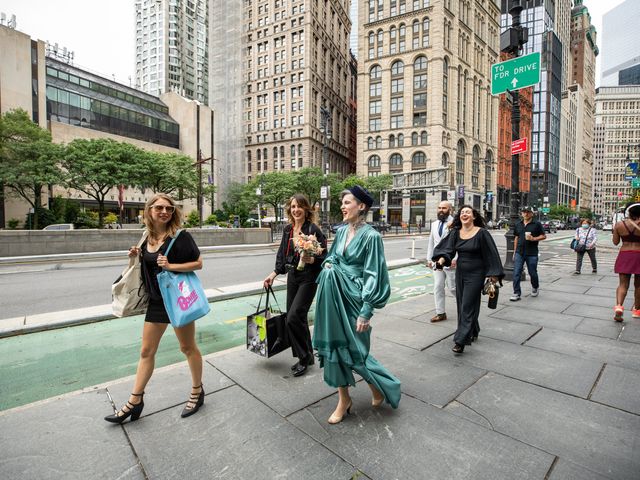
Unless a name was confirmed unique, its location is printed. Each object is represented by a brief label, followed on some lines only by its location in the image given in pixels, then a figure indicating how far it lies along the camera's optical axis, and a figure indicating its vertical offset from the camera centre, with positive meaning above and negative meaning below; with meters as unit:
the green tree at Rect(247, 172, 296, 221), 46.19 +4.75
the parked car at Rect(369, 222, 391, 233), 40.33 -0.63
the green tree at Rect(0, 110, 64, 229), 26.00 +5.18
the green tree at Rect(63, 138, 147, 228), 28.84 +5.07
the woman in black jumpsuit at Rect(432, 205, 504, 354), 4.37 -0.54
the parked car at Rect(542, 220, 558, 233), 52.71 -0.80
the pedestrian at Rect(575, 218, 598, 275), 11.46 -0.62
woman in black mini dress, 2.88 -0.41
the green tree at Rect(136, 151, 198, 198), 33.59 +4.97
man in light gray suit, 5.86 -0.88
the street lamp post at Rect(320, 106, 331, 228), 23.13 +2.09
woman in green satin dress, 2.75 -0.66
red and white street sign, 9.74 +2.13
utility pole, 9.45 +3.22
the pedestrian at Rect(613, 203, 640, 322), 5.79 -0.48
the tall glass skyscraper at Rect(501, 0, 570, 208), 103.19 +38.68
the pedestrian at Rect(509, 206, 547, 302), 7.63 -0.58
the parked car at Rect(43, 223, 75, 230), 21.10 -0.18
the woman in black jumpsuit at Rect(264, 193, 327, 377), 3.75 -0.52
